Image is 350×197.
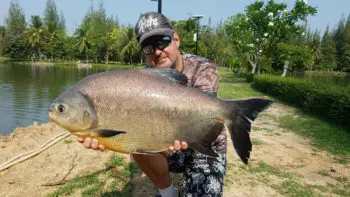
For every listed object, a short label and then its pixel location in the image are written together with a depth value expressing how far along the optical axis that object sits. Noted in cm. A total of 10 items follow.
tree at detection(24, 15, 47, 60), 6334
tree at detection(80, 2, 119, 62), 6488
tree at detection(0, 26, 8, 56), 6506
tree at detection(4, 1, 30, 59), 6369
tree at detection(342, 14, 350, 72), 6844
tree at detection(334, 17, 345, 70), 7288
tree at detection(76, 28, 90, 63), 6384
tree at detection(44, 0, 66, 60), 6506
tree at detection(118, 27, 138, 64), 5828
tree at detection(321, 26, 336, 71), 7207
